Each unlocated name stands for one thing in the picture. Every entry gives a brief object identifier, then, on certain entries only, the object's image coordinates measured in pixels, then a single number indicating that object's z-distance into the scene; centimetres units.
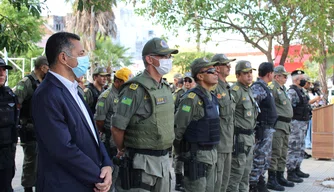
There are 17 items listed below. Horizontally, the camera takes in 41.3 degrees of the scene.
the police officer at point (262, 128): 726
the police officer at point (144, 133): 417
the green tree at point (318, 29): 1059
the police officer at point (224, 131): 559
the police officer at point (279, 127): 806
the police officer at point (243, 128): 626
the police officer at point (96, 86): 772
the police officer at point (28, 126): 632
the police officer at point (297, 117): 898
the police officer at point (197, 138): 504
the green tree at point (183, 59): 3609
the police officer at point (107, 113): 643
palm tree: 2733
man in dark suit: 287
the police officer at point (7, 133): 526
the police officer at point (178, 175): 752
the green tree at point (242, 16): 1134
